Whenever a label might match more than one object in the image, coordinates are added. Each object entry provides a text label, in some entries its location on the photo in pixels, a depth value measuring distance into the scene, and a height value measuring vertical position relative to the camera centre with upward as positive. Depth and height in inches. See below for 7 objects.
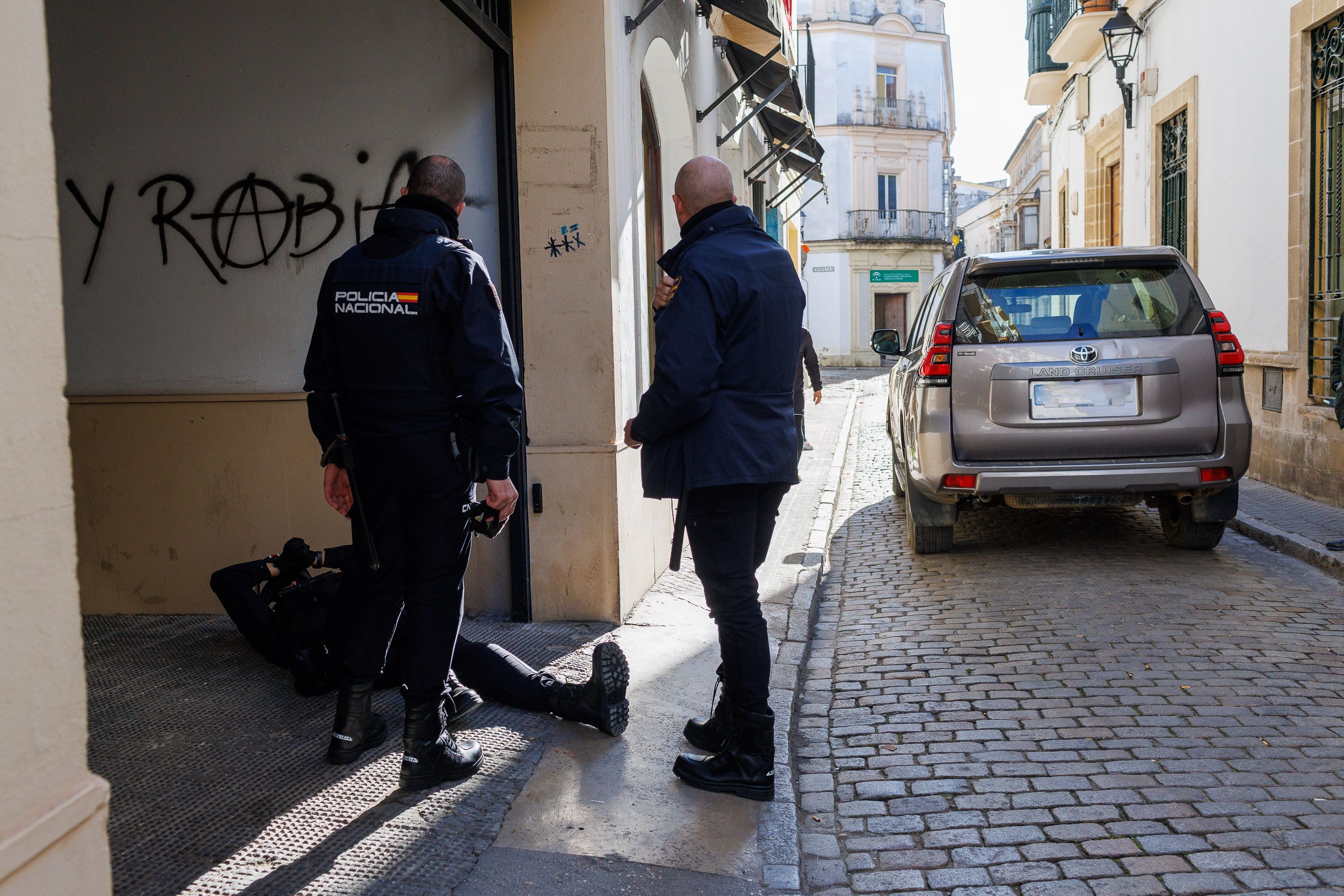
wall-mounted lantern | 590.9 +164.5
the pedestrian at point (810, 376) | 409.1 -5.5
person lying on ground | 159.6 -40.4
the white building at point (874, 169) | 1720.0 +287.8
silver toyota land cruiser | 254.7 -7.2
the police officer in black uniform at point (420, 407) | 137.9 -4.1
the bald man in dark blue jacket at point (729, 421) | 135.5 -6.5
